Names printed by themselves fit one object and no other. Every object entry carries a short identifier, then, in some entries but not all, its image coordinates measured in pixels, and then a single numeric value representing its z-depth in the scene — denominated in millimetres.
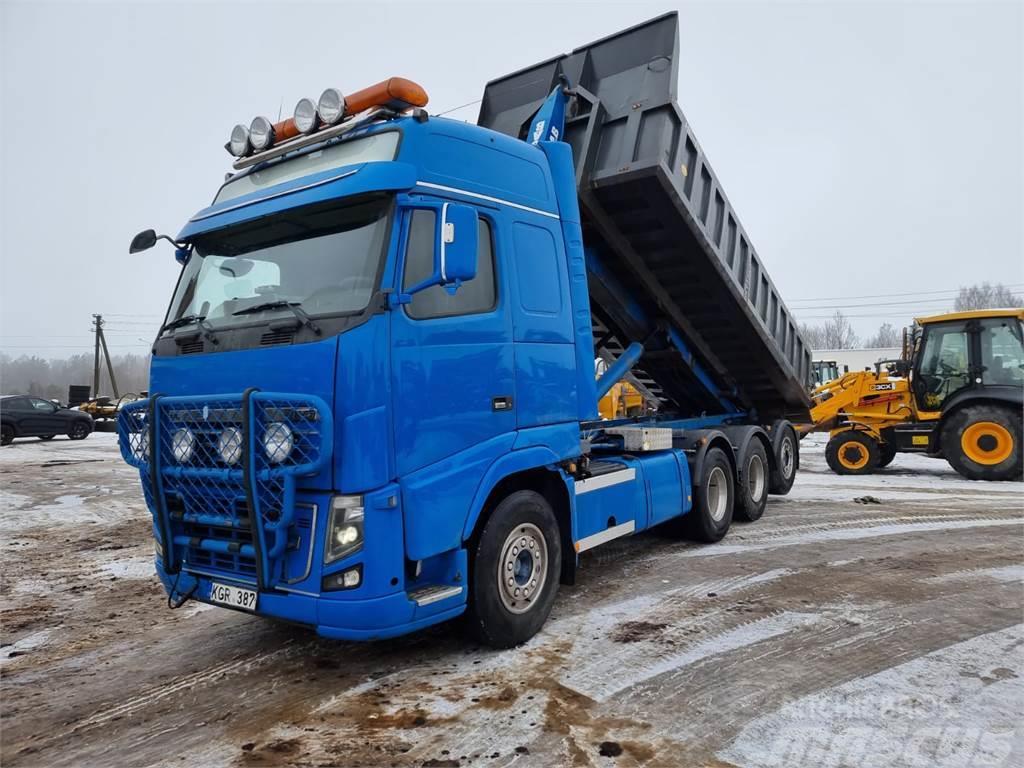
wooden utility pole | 43156
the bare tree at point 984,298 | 56688
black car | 21812
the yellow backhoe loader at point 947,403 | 11062
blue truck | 3410
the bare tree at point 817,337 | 78200
